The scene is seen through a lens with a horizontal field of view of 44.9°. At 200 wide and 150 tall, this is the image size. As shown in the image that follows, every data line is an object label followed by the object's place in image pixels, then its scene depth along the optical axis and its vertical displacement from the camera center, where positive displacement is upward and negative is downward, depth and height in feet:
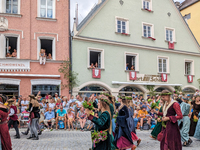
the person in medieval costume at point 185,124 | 30.91 -5.56
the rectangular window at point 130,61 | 71.78 +6.46
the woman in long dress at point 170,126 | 20.58 -3.84
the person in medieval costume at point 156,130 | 30.17 -6.03
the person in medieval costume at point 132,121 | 27.64 -4.48
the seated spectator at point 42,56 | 57.11 +6.41
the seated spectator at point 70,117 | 45.55 -6.44
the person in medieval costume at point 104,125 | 16.15 -2.85
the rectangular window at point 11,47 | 56.24 +8.64
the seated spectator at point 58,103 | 47.73 -3.98
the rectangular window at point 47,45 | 60.70 +9.46
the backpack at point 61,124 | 45.57 -7.82
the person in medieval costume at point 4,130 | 19.35 -3.78
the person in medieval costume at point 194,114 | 37.22 -5.13
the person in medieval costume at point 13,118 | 34.82 -5.07
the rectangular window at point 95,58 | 66.54 +6.86
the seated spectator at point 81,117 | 45.59 -6.56
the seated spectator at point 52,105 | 47.29 -4.32
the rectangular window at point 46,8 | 60.23 +18.70
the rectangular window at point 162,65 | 76.37 +5.53
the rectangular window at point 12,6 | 57.82 +18.46
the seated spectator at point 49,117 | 45.51 -6.45
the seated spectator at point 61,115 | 45.70 -6.06
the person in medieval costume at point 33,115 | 34.12 -4.59
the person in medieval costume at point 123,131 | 22.76 -4.61
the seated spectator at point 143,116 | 48.82 -6.83
